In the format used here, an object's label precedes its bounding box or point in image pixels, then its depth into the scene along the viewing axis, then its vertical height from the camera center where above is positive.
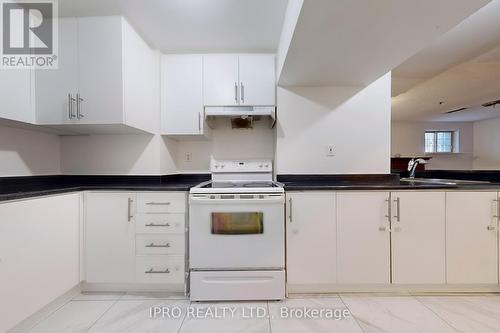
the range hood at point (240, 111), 2.23 +0.48
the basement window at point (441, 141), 6.56 +0.62
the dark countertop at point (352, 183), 1.86 -0.16
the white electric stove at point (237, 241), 1.79 -0.56
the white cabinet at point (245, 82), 2.31 +0.78
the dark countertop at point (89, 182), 1.78 -0.16
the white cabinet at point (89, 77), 1.86 +0.67
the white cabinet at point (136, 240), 1.89 -0.57
